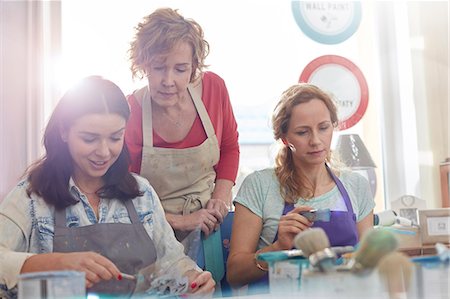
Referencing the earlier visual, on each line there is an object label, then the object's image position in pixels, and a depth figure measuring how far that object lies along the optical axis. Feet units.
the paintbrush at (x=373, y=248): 2.20
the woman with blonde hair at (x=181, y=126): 4.83
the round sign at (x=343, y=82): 8.27
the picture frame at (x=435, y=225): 6.36
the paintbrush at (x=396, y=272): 2.24
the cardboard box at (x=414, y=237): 5.70
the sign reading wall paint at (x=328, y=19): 8.28
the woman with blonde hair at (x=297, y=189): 4.39
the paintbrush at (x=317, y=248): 2.31
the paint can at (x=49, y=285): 2.33
